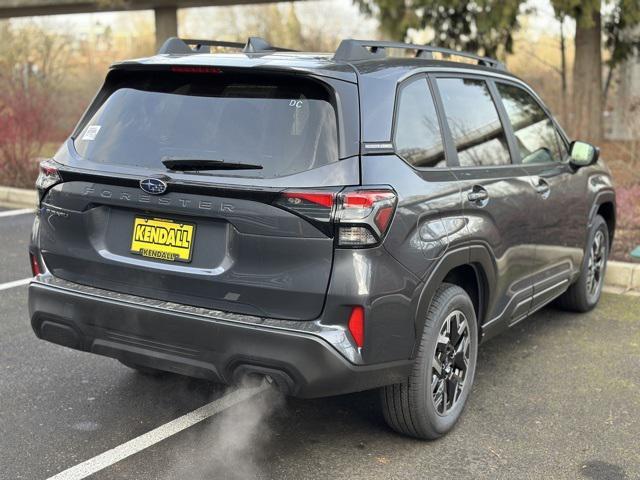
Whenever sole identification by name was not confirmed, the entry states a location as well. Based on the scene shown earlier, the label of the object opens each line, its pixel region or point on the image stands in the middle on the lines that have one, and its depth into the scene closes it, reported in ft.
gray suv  10.00
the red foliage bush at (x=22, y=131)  39.09
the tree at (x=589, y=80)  44.24
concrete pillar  71.97
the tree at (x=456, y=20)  40.88
